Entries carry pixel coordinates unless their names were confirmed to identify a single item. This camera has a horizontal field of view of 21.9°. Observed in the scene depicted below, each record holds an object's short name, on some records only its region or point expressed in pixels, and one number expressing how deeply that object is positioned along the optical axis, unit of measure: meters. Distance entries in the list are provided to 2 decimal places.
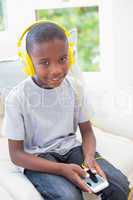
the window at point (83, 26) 2.03
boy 1.07
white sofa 1.11
